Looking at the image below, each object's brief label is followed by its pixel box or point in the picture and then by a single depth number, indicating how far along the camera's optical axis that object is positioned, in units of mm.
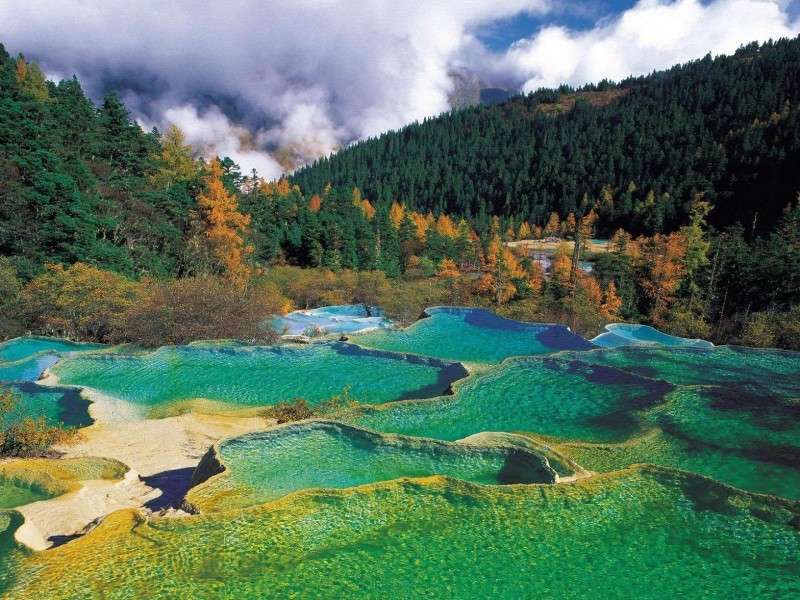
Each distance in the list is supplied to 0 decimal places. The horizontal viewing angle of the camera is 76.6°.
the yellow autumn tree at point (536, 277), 33169
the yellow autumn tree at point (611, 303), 29438
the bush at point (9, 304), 16047
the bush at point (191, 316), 15938
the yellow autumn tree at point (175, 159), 30175
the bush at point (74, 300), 16344
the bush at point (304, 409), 10398
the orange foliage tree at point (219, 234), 24812
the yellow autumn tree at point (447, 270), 36906
